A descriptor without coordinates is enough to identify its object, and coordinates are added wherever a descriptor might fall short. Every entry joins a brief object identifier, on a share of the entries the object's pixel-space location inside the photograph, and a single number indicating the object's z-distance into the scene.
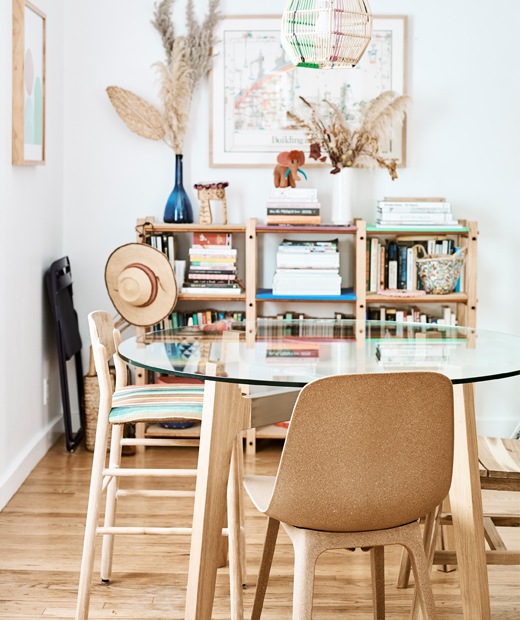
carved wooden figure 4.41
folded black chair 4.24
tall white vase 4.41
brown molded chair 1.93
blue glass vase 4.47
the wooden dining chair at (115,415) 2.58
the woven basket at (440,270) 4.31
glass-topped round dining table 2.31
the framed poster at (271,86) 4.55
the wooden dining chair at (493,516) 2.51
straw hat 4.20
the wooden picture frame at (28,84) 3.67
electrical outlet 4.38
